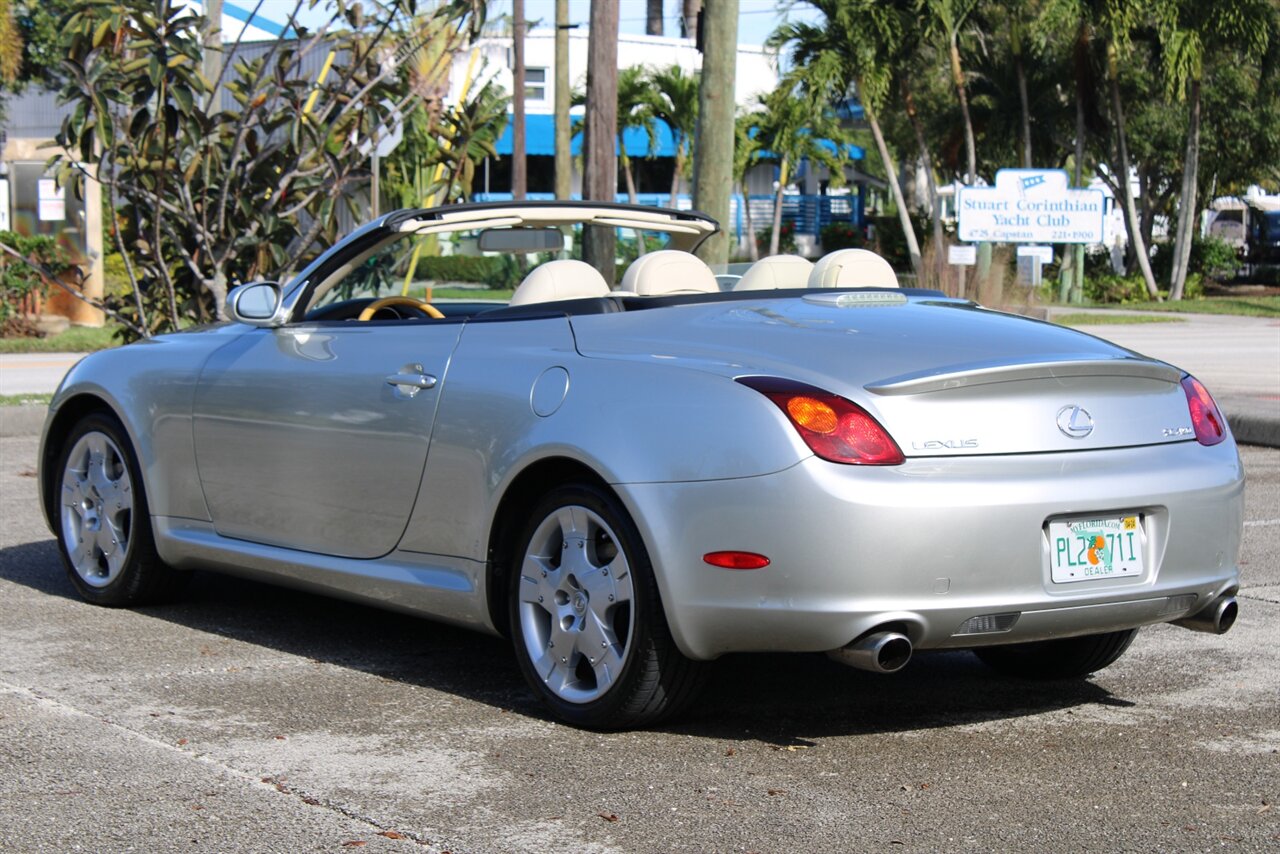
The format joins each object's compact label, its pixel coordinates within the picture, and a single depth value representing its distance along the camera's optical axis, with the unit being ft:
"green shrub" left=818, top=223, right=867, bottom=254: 155.63
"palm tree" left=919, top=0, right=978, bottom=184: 110.22
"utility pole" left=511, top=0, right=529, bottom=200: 106.22
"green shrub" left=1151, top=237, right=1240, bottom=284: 132.77
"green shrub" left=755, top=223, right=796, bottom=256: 174.26
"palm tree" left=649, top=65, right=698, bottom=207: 166.91
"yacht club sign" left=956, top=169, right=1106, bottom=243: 88.69
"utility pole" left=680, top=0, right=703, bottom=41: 168.88
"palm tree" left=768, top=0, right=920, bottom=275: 112.27
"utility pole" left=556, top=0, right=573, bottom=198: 85.10
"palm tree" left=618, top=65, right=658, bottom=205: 166.61
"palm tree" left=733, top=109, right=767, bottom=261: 171.83
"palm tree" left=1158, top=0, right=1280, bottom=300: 106.73
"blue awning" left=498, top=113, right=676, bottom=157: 162.09
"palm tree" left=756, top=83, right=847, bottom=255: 164.25
